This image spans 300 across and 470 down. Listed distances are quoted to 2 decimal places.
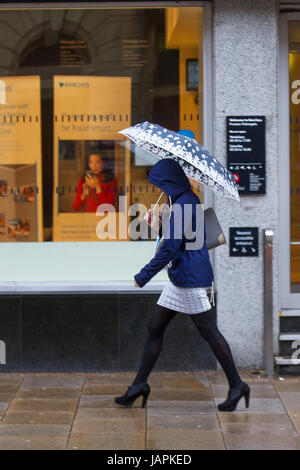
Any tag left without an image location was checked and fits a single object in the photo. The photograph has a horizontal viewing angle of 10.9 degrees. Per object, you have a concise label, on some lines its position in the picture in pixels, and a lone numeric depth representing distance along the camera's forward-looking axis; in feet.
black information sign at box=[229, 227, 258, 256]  46.58
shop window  48.12
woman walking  37.61
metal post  46.04
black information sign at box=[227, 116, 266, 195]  46.43
